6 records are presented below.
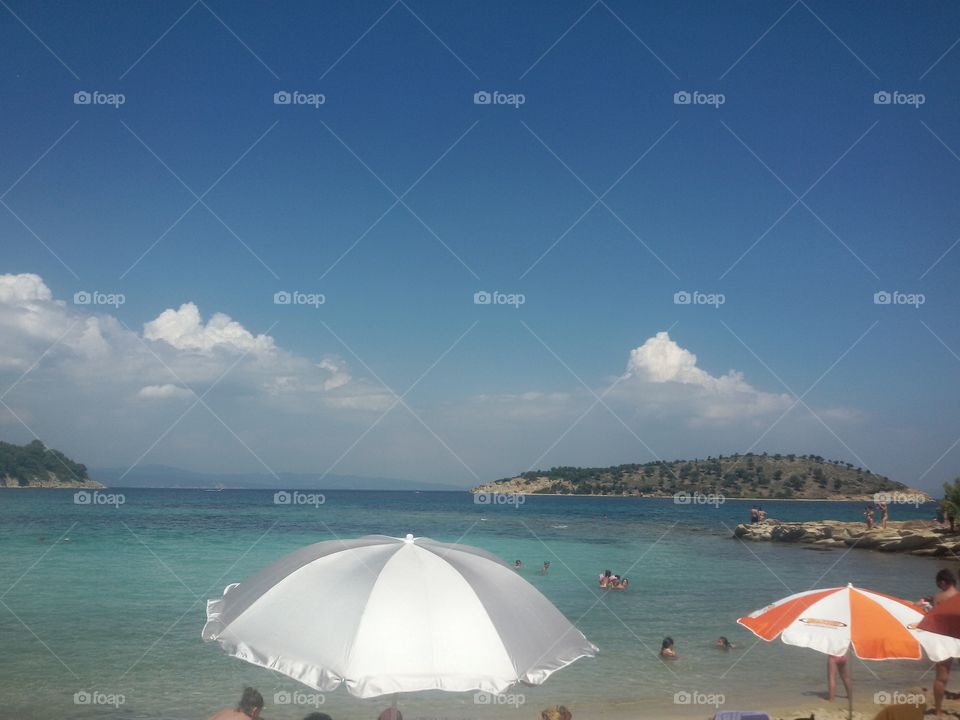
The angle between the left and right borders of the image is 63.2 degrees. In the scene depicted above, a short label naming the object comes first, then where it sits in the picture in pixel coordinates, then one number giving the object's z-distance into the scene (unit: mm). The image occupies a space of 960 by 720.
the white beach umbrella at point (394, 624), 5449
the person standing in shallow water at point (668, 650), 16297
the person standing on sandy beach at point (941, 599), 9427
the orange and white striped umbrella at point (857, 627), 7750
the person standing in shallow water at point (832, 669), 12112
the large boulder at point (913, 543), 41125
